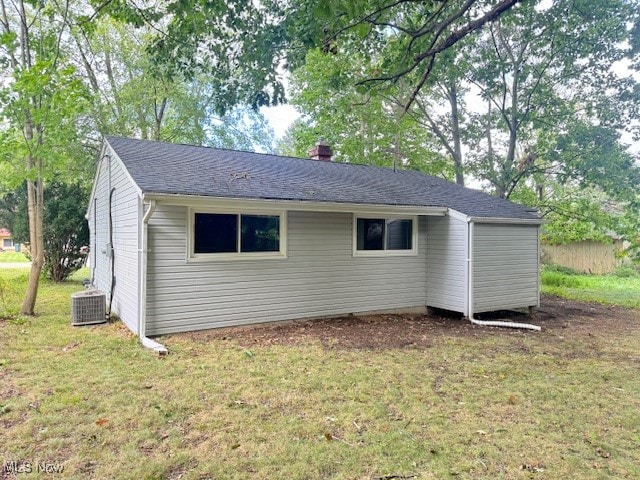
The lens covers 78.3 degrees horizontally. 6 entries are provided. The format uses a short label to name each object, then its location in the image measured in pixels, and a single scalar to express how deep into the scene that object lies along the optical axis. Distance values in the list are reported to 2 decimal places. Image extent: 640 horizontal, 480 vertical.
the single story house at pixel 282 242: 6.17
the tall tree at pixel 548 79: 11.40
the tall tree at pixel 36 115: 6.87
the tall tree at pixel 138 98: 18.59
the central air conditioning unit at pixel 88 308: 6.93
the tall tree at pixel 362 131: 17.64
